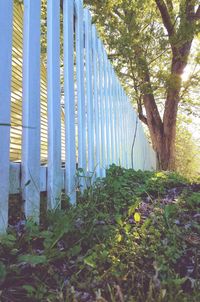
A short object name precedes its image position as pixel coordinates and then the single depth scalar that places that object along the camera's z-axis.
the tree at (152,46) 9.64
